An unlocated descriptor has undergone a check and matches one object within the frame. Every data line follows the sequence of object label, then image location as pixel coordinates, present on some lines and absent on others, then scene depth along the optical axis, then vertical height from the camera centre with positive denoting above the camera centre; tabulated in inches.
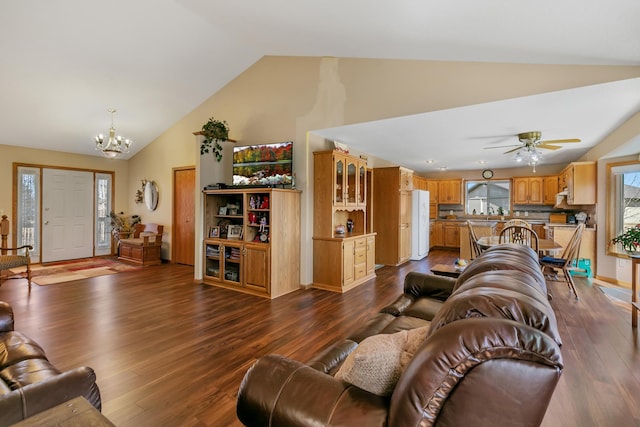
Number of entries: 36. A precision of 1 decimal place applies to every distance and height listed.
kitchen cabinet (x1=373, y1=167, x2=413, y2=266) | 257.8 -1.1
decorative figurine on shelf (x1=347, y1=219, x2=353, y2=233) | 221.1 -10.4
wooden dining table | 166.6 -18.3
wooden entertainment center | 172.6 -19.4
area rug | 202.3 -44.1
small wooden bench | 254.1 -30.4
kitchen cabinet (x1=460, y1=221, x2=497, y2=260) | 298.0 -20.3
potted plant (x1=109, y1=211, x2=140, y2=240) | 289.3 -13.4
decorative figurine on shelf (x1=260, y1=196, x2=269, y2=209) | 179.2 +5.0
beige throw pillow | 43.0 -21.8
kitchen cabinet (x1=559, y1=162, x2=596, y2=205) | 221.5 +21.4
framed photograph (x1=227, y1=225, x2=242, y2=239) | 196.5 -13.3
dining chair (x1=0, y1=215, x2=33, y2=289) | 171.9 -28.1
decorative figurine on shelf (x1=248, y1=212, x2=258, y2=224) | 183.1 -4.0
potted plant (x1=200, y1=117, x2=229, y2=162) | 197.3 +49.0
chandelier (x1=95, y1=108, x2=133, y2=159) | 203.6 +46.9
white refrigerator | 285.4 -10.6
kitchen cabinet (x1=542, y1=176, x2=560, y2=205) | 301.0 +22.9
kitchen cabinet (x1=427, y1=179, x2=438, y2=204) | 374.9 +26.9
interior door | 257.4 -4.1
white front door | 258.1 -2.7
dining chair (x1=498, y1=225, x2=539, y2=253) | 172.0 -16.2
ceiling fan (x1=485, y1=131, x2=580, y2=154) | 178.5 +43.5
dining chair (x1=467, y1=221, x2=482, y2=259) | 182.4 -20.0
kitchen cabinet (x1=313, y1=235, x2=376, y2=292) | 182.1 -31.6
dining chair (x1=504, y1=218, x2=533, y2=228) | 206.5 -6.9
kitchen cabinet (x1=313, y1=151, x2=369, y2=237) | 184.4 +15.2
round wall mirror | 281.6 +15.0
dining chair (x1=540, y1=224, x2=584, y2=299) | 168.2 -28.1
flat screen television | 187.3 +30.4
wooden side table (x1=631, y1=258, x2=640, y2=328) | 125.7 -32.9
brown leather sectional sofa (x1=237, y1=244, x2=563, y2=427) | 32.5 -19.6
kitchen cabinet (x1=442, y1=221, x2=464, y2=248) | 355.9 -26.1
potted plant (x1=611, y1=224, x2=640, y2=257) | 159.8 -14.4
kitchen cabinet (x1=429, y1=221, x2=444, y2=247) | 366.3 -25.7
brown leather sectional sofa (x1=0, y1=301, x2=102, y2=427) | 42.4 -28.9
